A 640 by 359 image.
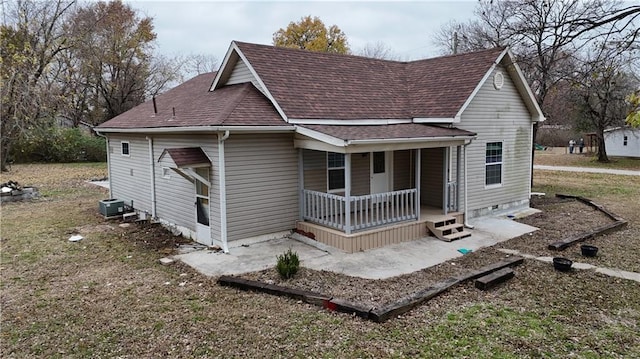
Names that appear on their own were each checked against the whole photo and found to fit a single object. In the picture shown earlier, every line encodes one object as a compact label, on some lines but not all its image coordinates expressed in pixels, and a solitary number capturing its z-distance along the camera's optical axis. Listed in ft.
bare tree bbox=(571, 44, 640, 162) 88.89
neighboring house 109.60
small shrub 25.39
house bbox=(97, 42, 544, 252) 31.99
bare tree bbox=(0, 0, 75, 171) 62.04
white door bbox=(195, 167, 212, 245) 33.22
